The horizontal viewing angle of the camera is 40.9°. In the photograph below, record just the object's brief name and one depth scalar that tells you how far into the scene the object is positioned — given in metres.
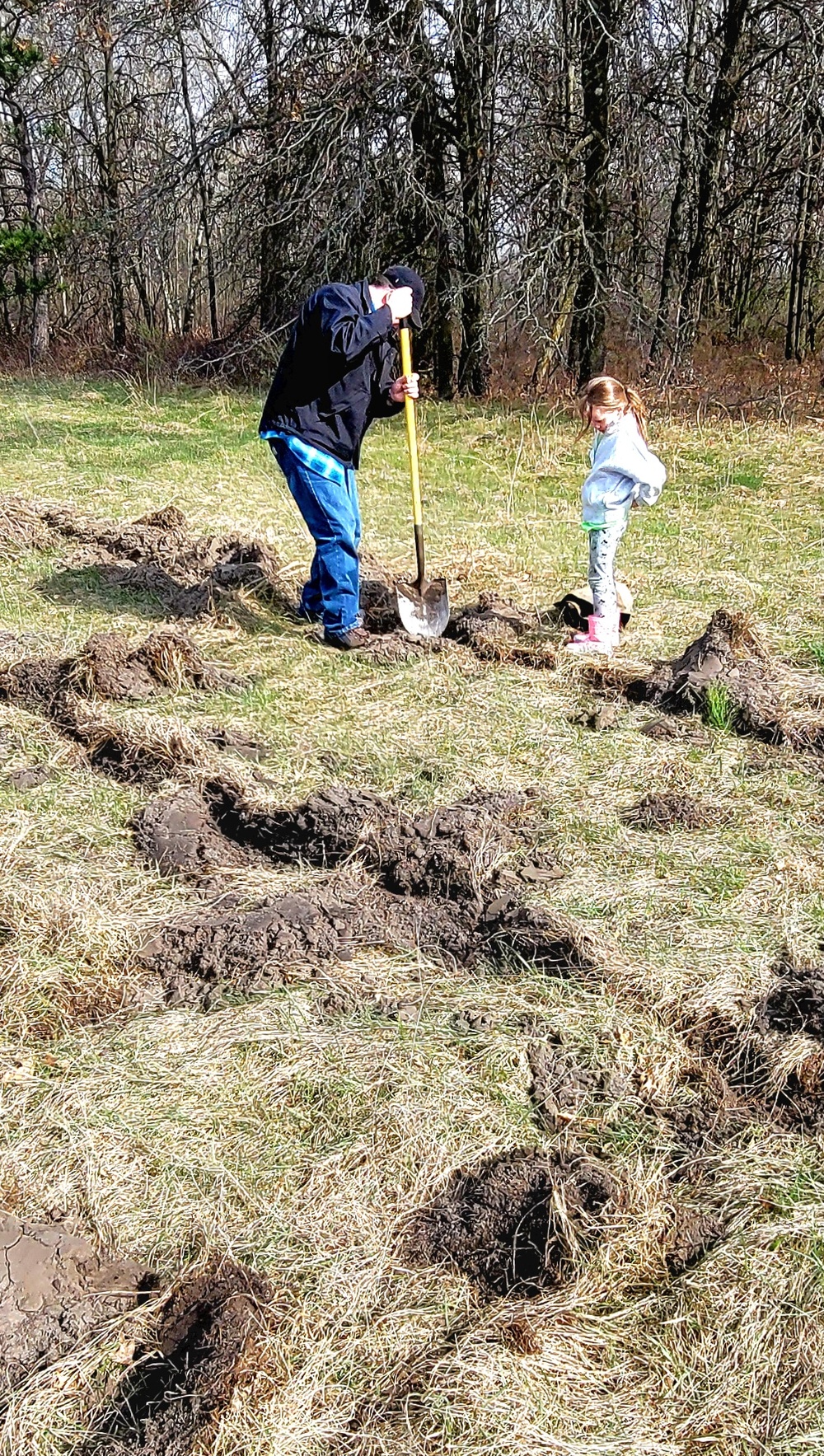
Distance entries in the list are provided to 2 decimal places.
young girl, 5.17
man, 5.13
